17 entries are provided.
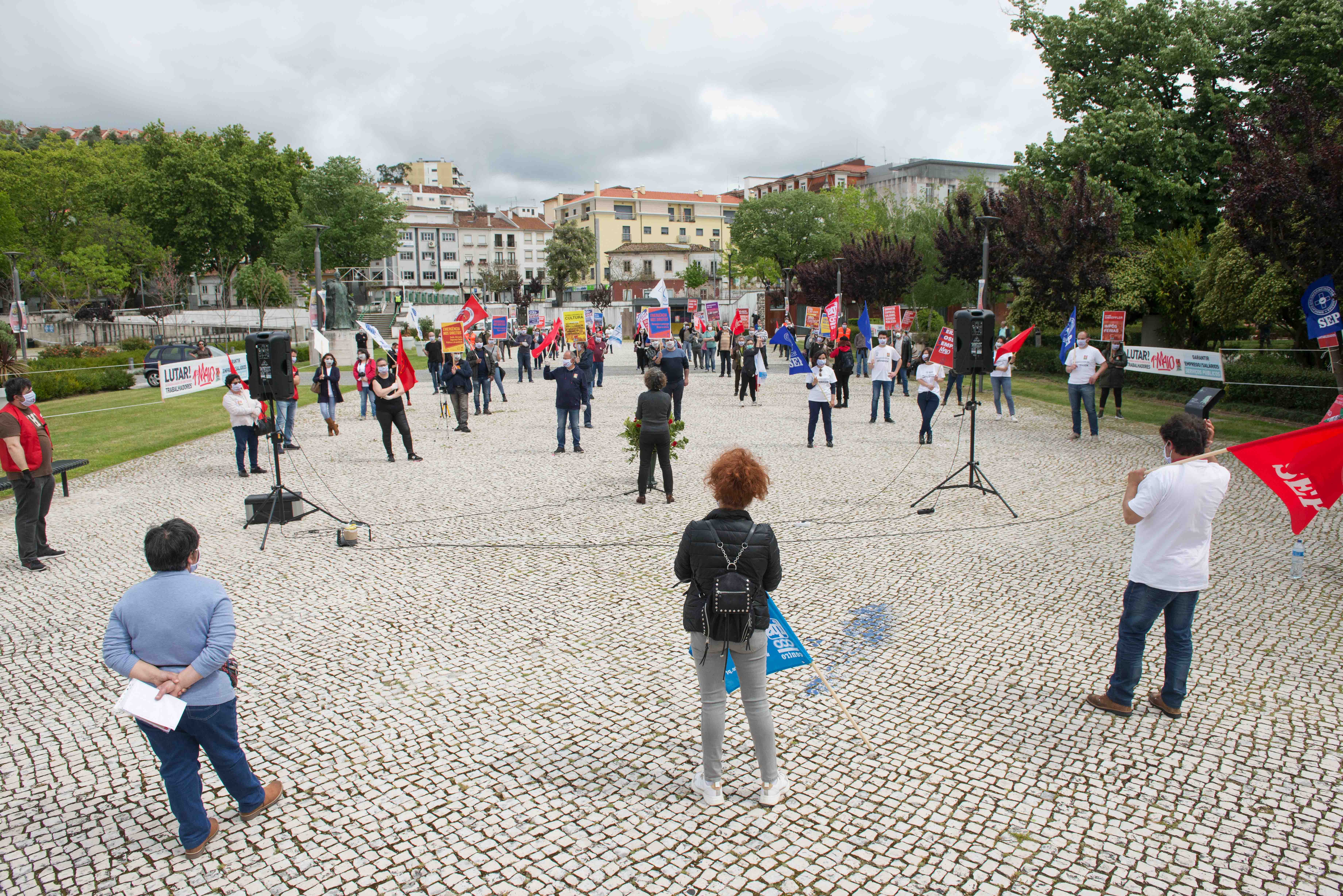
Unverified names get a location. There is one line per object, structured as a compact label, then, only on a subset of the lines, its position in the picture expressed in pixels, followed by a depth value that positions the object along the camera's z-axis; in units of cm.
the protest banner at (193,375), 1266
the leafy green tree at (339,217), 6431
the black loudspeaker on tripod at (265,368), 991
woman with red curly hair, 376
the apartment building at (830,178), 9194
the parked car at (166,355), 3200
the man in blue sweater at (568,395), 1402
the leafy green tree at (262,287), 5691
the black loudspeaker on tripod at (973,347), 1077
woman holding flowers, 1058
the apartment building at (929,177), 8031
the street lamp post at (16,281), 3180
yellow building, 11800
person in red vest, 805
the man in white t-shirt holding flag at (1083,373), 1431
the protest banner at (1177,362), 1553
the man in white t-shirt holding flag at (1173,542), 457
